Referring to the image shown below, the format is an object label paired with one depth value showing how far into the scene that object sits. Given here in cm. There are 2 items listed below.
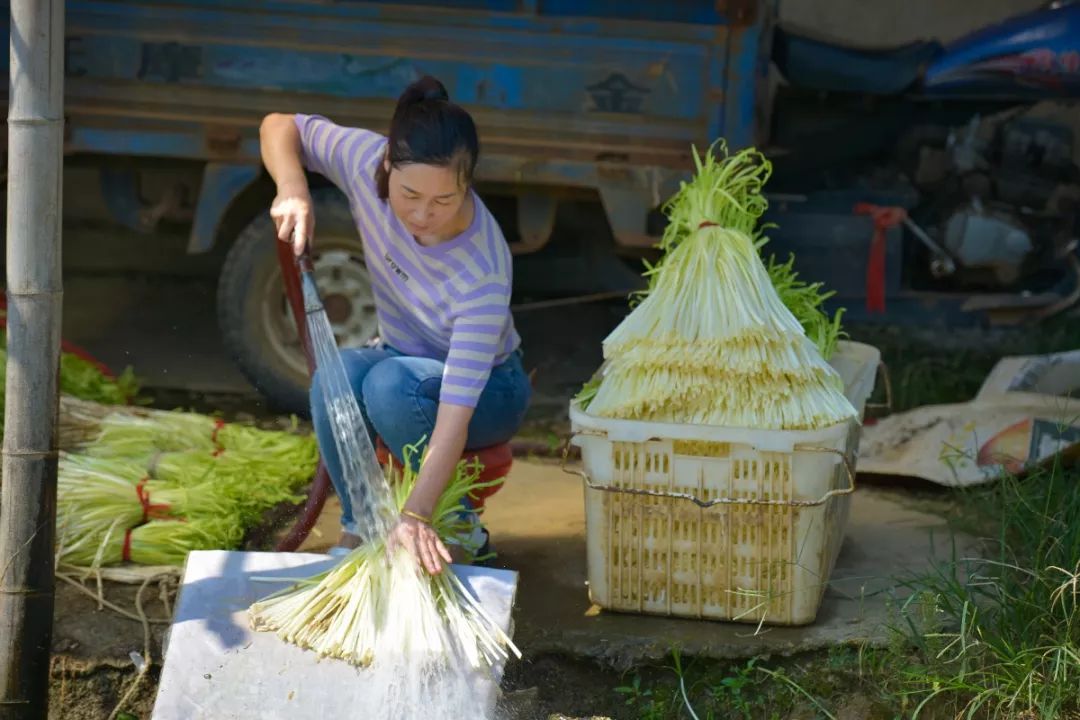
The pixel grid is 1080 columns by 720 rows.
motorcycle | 687
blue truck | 562
